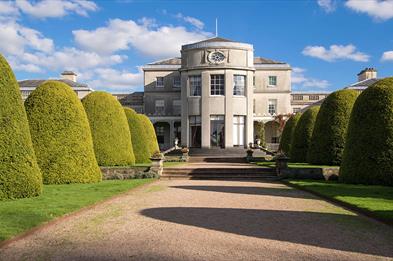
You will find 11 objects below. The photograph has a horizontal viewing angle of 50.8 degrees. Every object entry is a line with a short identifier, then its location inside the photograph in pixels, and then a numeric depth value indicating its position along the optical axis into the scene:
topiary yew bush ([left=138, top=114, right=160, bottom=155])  28.19
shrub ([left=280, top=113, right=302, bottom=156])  28.78
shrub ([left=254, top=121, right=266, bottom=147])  46.00
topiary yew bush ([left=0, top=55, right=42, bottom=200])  10.66
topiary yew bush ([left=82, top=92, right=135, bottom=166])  19.88
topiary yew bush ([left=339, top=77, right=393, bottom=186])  14.05
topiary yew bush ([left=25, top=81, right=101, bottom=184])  14.52
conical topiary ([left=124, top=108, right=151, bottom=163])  24.62
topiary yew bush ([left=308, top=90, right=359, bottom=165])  20.12
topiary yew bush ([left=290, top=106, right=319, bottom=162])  24.39
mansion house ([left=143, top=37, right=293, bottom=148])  36.75
